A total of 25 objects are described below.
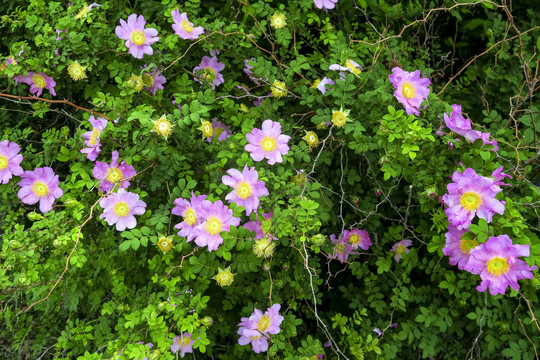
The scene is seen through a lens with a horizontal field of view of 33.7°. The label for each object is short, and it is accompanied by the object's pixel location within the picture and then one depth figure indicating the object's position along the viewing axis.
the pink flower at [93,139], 1.11
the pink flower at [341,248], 1.23
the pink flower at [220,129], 1.21
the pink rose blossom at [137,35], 1.14
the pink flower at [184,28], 1.15
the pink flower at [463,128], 1.05
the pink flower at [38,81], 1.18
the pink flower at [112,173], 1.11
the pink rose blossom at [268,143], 1.09
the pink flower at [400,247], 1.26
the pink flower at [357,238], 1.27
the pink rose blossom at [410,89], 1.08
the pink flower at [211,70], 1.20
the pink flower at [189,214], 1.07
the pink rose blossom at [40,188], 1.15
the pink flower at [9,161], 1.14
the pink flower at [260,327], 1.12
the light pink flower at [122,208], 1.09
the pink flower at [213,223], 1.05
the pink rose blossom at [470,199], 1.01
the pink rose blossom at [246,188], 1.06
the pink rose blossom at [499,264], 0.99
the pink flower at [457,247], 1.06
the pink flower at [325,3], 1.20
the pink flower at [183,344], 1.12
